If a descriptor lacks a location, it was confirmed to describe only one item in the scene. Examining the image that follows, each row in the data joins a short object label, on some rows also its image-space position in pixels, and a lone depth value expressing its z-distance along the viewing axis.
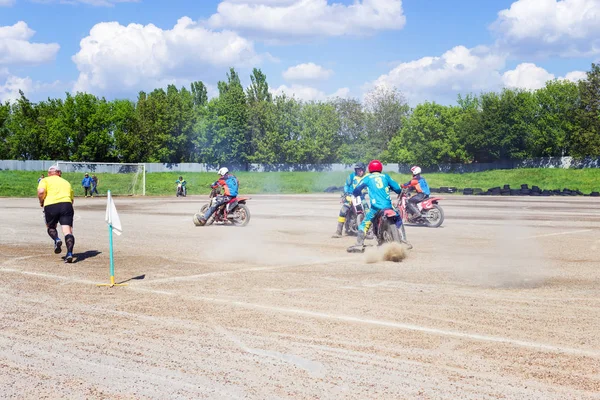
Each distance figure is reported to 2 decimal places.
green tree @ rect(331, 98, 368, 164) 117.25
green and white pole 10.00
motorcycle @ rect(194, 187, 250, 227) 21.28
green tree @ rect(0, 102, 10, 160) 88.00
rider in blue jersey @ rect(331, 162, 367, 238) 17.45
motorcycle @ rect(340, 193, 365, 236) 17.72
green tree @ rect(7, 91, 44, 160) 87.06
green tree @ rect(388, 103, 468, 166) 94.88
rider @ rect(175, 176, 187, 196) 52.22
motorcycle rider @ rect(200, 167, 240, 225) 20.92
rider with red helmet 13.38
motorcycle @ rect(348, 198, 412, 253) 13.23
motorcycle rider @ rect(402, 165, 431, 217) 20.78
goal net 55.09
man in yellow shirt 13.00
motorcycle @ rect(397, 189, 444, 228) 21.22
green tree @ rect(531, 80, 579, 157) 89.81
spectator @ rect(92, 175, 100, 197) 49.72
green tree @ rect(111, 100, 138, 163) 90.88
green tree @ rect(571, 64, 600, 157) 83.88
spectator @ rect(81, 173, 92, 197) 48.94
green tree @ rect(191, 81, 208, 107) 118.38
